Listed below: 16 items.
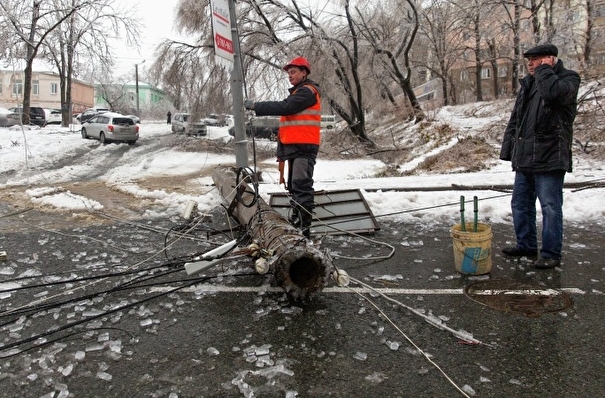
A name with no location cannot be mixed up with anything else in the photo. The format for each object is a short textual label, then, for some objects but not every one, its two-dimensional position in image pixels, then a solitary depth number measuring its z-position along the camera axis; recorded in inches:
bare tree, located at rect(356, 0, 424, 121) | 800.3
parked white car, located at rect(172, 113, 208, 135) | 834.8
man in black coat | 167.8
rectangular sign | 222.8
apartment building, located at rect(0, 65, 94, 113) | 2466.8
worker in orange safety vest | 197.0
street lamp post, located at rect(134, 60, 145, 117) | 2619.6
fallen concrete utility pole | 137.4
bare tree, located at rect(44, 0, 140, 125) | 1021.8
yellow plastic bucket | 164.4
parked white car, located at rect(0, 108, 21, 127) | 1126.4
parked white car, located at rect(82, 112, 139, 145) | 957.2
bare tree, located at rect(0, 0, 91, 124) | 946.7
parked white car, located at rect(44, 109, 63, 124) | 1721.7
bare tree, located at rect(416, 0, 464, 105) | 1005.2
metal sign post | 225.6
